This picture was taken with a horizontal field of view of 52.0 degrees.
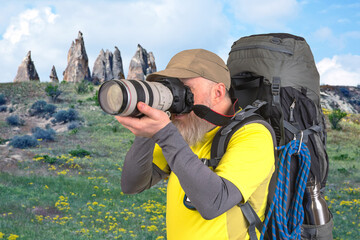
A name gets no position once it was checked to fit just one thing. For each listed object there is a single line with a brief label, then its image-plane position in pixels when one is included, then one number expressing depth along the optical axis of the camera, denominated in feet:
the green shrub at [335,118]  75.00
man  5.25
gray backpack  8.74
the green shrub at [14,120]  67.67
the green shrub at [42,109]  76.68
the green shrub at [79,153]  42.91
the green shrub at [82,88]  95.21
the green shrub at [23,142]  47.44
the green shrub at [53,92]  87.60
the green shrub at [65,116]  70.03
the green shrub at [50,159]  37.14
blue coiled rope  7.18
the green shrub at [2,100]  85.85
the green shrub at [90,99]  86.49
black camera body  6.03
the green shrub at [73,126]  64.49
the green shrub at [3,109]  80.74
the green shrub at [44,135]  52.60
